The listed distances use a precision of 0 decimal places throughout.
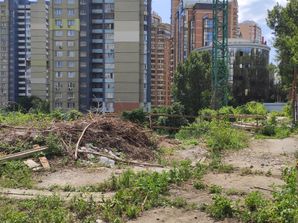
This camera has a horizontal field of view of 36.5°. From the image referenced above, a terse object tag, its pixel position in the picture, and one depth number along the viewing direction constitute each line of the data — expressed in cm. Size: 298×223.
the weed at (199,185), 771
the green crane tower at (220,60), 4194
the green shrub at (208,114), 2178
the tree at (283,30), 2656
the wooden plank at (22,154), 966
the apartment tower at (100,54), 7075
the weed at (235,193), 716
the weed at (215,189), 732
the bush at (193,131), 1762
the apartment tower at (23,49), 8075
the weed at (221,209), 602
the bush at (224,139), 1371
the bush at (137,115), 2305
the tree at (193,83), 4828
